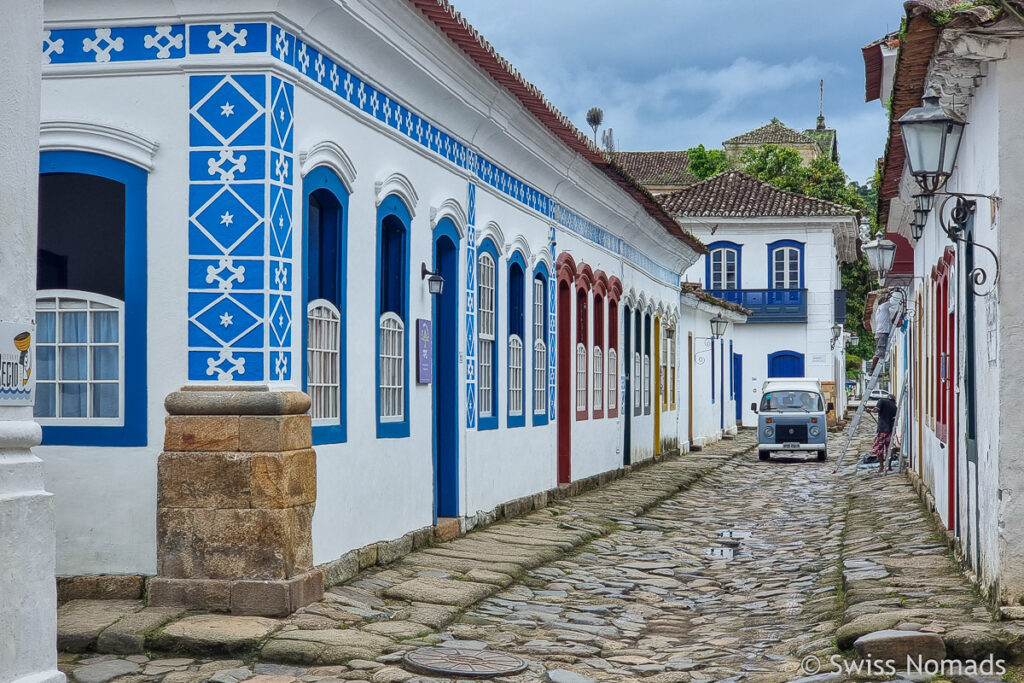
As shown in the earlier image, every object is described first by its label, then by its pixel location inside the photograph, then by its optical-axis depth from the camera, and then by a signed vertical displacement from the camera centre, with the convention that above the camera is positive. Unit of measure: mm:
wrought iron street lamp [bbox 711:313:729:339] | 30472 +1093
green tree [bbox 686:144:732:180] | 65688 +10964
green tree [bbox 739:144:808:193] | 52694 +8758
